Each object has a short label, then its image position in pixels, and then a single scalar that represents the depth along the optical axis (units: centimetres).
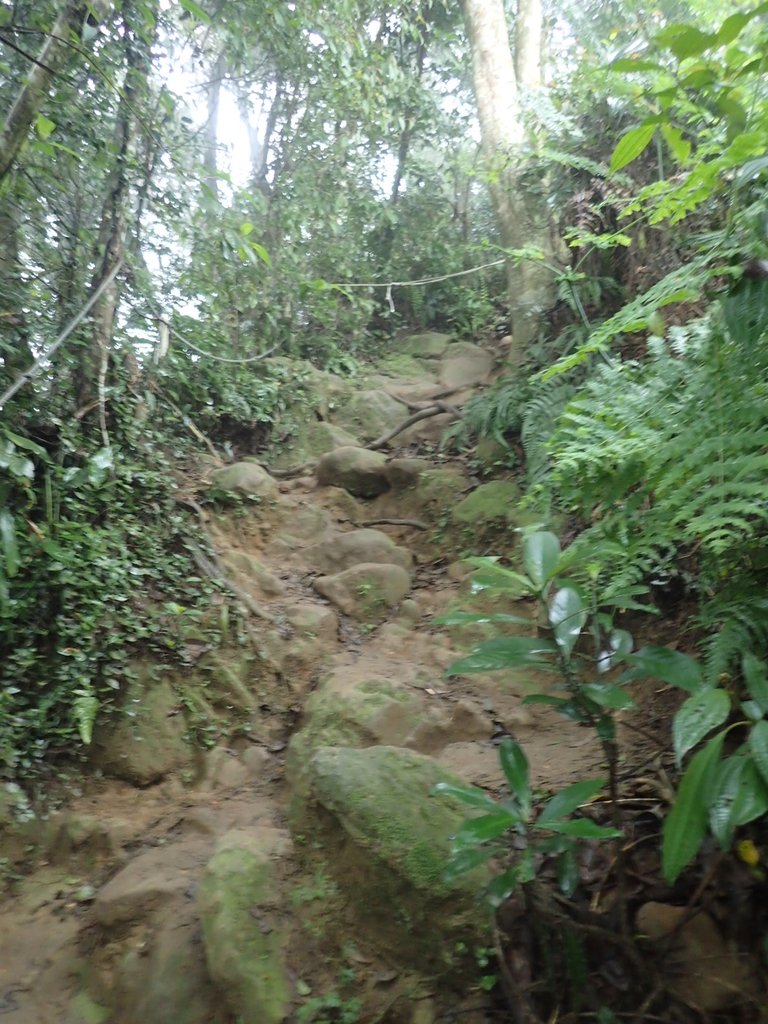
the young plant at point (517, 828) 185
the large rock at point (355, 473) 575
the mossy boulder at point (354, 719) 328
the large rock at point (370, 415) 668
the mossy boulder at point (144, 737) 341
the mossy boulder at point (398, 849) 226
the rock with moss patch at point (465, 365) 715
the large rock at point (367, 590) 461
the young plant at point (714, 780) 159
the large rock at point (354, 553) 500
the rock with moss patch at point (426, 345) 791
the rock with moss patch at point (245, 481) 523
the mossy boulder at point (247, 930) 231
